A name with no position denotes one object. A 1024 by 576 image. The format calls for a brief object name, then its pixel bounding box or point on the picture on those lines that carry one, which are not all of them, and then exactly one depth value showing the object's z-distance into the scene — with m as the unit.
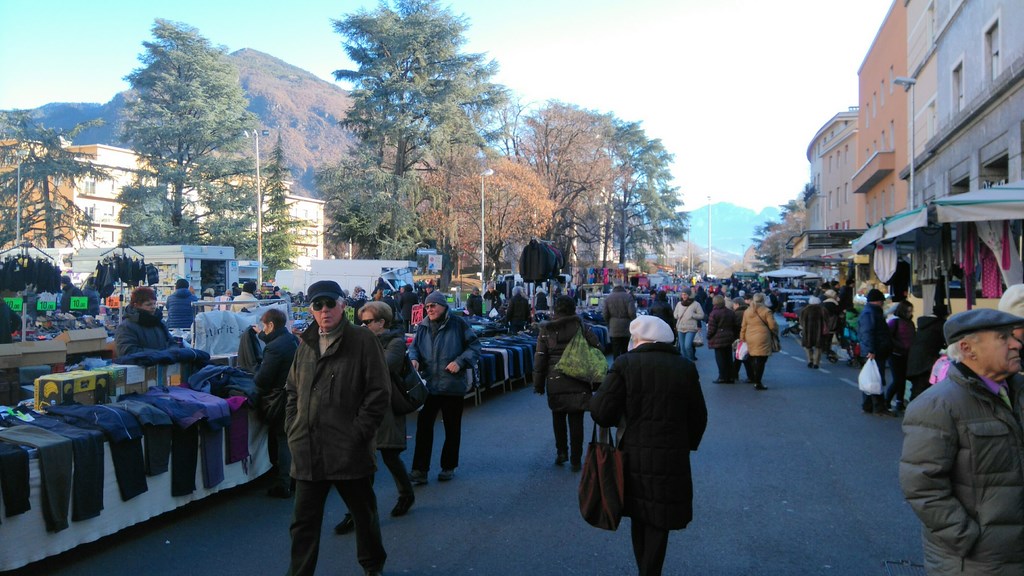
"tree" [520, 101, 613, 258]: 51.41
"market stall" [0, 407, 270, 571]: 4.57
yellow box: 5.70
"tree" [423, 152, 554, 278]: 44.78
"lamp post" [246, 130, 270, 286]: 39.58
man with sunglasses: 4.32
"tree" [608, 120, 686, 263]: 63.19
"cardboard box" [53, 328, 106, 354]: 8.33
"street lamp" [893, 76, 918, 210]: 23.09
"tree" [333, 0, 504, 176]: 43.59
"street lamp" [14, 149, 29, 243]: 40.72
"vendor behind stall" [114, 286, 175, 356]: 7.21
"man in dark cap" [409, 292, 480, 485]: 7.04
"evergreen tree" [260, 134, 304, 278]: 51.41
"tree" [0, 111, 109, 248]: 43.91
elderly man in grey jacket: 2.79
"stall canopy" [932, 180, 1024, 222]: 7.69
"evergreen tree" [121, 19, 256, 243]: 43.59
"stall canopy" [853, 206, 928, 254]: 8.86
